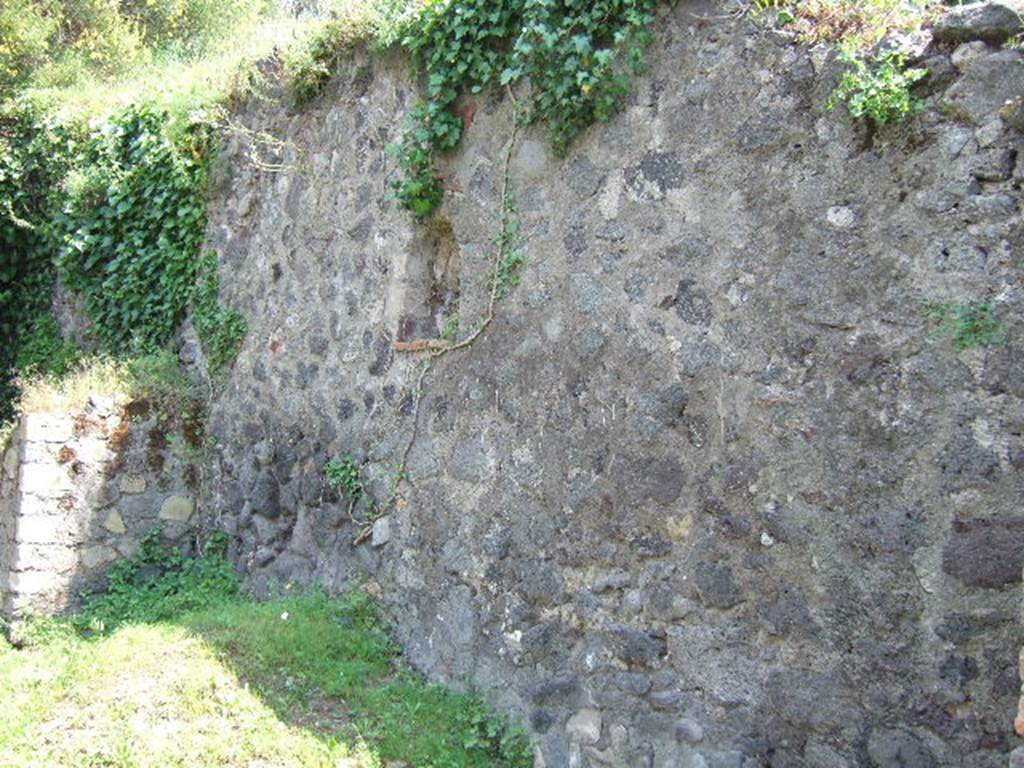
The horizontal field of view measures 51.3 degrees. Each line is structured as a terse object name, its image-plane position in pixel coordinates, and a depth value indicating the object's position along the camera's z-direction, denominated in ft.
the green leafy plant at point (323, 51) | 20.68
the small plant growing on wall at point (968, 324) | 11.59
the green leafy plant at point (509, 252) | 16.69
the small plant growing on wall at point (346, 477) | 19.27
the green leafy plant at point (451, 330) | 17.66
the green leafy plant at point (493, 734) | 15.26
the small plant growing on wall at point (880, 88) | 12.24
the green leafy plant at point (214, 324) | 23.61
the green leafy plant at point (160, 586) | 21.08
